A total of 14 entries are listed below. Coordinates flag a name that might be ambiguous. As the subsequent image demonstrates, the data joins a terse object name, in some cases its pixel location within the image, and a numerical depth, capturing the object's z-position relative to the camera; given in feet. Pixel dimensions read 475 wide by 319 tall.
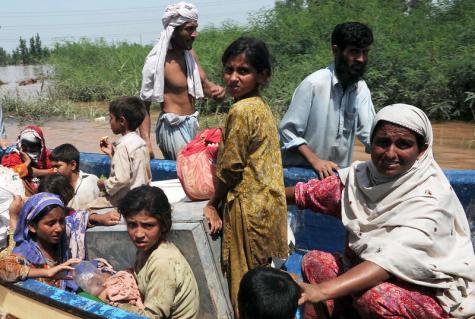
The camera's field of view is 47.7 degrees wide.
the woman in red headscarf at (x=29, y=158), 13.33
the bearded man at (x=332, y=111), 10.61
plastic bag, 8.98
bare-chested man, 13.78
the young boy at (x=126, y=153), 11.07
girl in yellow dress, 7.98
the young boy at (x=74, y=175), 12.54
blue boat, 7.48
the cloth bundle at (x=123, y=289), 8.00
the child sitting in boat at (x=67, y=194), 10.23
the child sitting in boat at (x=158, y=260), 7.68
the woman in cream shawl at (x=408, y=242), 7.00
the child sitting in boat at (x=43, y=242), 8.59
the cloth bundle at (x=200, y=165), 9.52
